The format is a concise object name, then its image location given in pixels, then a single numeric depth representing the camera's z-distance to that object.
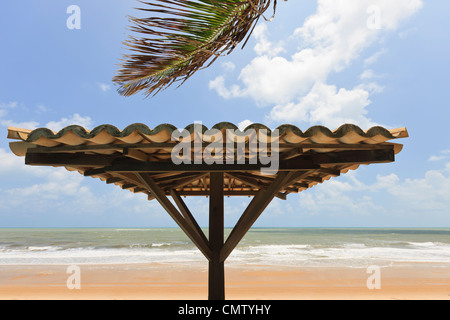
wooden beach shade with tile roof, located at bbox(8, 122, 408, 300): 2.15
